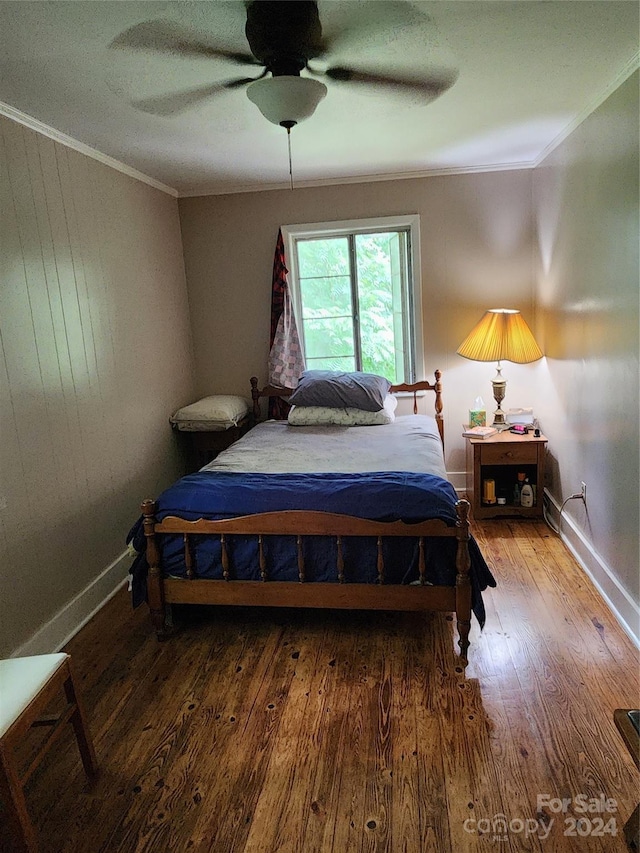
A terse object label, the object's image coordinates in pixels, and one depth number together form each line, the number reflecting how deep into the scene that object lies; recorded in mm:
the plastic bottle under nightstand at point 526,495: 3602
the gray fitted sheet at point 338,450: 2789
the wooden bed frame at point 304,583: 2180
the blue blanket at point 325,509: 2238
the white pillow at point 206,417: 3746
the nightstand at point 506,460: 3527
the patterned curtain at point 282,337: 3996
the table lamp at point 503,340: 3566
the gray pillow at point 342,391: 3656
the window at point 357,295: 4004
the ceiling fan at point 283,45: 1688
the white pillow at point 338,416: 3648
